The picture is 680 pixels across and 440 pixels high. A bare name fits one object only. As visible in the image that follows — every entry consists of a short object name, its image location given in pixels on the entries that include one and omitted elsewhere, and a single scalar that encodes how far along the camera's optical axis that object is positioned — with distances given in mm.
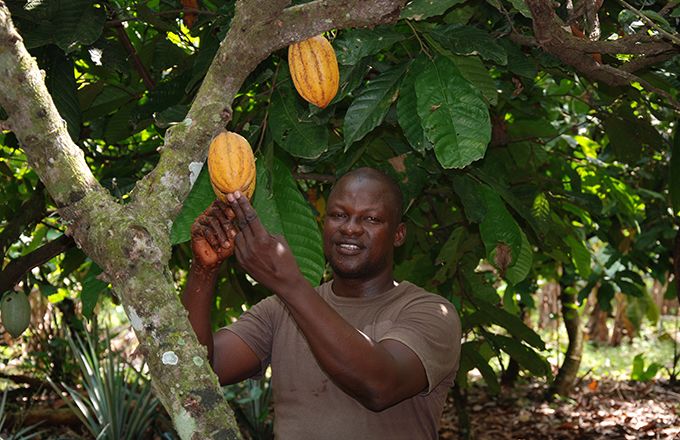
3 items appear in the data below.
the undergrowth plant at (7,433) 3371
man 1335
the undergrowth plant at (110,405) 3732
